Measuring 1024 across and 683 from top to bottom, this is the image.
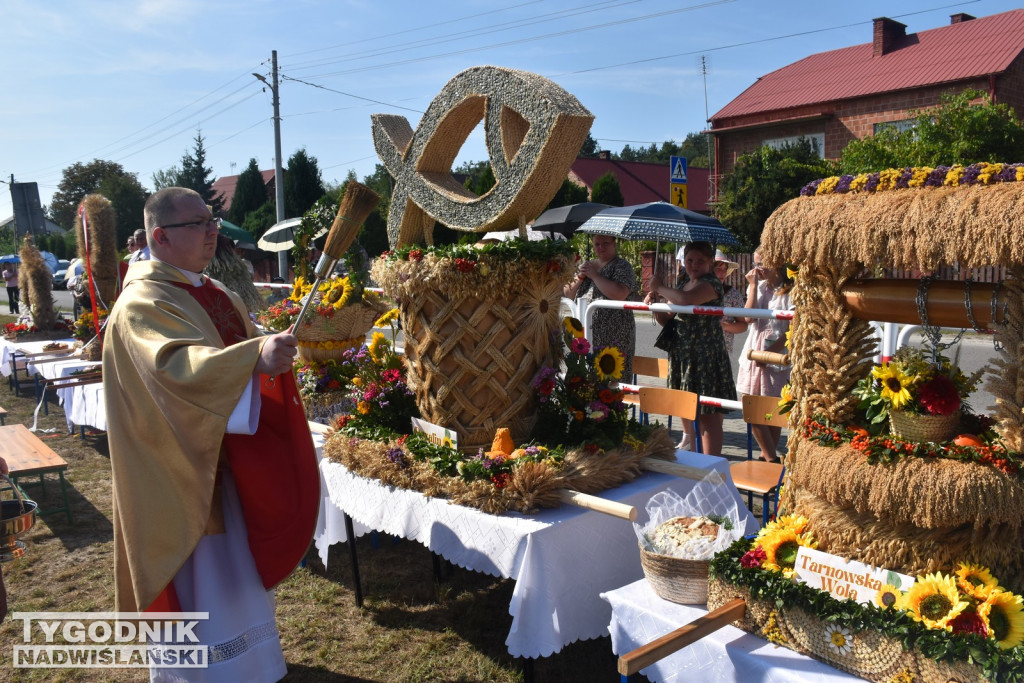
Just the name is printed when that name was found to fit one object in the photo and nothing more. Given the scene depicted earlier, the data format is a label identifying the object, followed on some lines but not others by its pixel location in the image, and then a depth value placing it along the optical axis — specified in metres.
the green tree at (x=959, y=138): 16.95
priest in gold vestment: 2.56
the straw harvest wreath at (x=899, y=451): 1.87
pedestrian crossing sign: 10.14
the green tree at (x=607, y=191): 24.47
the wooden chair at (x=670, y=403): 4.75
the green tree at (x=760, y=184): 21.56
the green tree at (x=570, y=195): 23.42
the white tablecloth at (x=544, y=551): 2.82
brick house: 25.12
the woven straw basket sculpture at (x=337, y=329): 4.81
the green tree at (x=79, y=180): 54.44
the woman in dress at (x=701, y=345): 5.27
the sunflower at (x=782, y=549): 2.28
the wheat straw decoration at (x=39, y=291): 10.16
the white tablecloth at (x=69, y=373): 6.97
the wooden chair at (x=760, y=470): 4.10
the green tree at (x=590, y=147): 57.52
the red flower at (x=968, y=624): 1.85
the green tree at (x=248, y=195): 36.72
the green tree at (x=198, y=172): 43.47
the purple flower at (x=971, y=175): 1.97
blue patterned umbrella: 5.82
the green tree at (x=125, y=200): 39.64
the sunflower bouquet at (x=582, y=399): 3.41
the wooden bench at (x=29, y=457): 5.38
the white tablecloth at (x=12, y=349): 9.20
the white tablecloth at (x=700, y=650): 2.04
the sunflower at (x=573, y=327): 3.57
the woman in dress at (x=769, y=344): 5.70
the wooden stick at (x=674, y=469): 3.21
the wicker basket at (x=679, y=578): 2.37
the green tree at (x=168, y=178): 43.34
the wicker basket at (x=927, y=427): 2.10
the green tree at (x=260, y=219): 31.05
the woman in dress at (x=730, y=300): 5.56
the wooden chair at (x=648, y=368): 5.93
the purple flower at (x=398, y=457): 3.35
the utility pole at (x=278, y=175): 20.81
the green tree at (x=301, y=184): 31.84
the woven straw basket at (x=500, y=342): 3.10
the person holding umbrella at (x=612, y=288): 5.54
